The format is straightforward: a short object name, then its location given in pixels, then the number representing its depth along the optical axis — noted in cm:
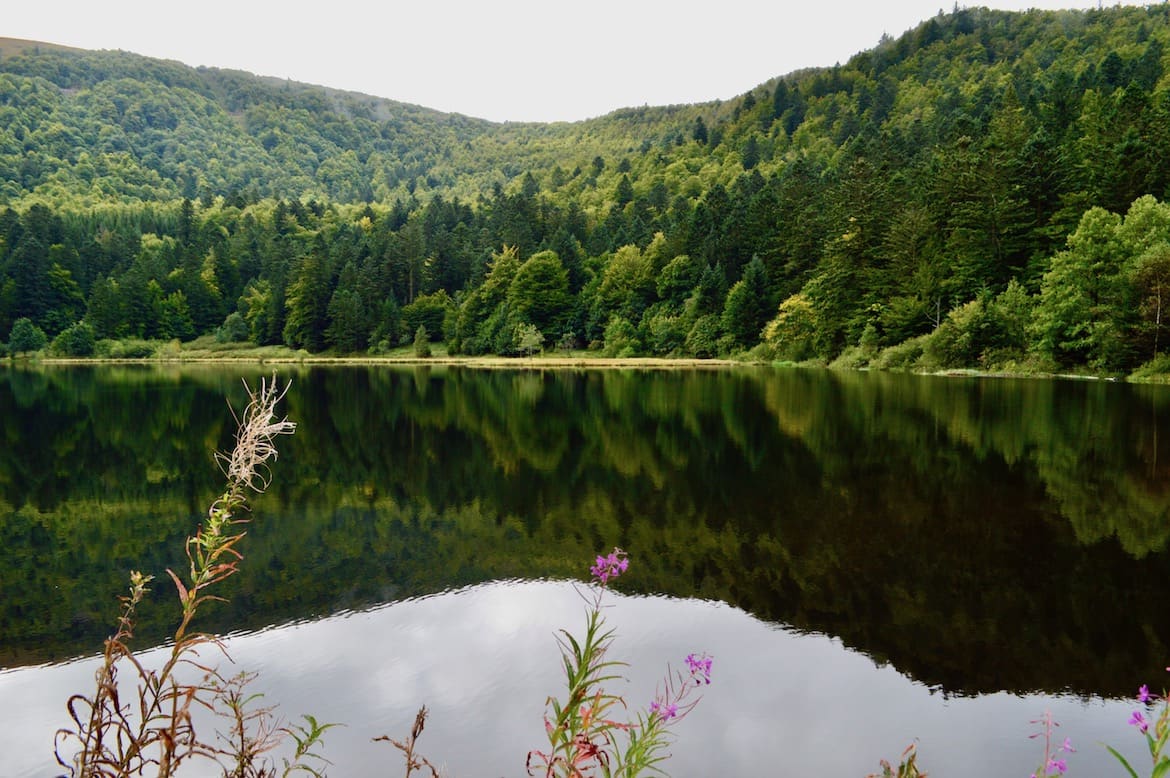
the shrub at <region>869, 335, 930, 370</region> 5956
